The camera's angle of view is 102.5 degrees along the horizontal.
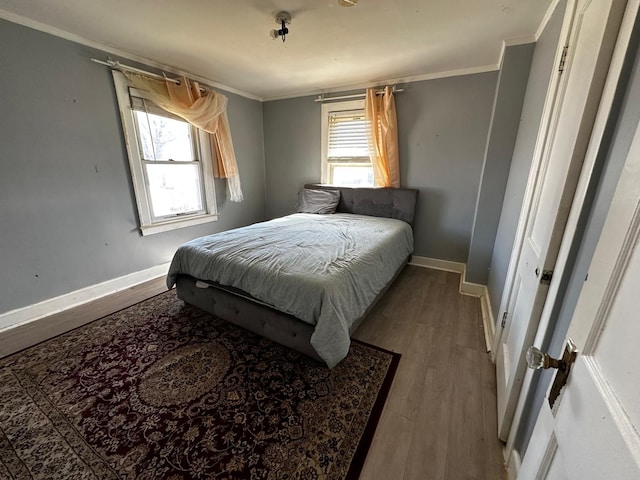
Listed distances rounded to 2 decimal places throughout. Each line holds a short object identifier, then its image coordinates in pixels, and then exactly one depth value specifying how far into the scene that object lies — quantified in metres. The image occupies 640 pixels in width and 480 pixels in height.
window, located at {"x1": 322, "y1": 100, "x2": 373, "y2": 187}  3.58
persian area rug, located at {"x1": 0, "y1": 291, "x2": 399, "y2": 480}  1.17
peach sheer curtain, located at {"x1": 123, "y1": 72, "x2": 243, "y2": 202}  2.75
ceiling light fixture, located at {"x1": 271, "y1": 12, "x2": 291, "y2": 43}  1.85
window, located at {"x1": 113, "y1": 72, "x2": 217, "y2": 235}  2.69
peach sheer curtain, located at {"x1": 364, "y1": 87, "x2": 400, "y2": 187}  3.21
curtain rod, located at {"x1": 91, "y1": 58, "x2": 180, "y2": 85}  2.39
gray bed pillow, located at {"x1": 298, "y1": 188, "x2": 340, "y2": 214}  3.61
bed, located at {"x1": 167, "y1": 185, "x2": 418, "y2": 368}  1.58
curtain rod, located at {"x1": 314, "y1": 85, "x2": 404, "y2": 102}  3.16
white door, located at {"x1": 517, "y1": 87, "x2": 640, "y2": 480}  0.37
